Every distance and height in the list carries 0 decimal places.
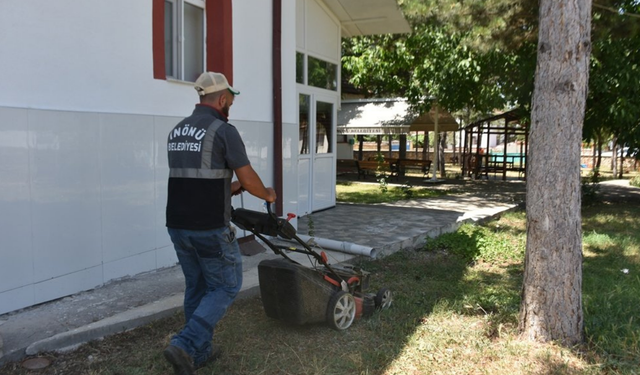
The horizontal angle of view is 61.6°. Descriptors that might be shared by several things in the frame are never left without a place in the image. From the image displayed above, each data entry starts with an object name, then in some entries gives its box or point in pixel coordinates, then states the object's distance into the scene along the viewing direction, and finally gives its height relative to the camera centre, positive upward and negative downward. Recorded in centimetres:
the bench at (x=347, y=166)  2062 -66
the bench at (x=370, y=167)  2006 -67
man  347 -35
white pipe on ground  678 -126
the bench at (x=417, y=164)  2022 -55
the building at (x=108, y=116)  450 +32
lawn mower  385 -110
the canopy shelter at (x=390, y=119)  1964 +112
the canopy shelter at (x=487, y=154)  2009 -17
